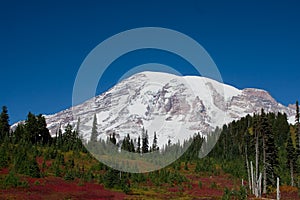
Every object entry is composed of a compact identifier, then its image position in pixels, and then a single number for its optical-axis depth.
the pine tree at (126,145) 129.40
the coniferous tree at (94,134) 118.84
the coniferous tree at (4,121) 101.32
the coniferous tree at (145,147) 143.93
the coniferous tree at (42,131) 100.89
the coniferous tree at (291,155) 79.83
